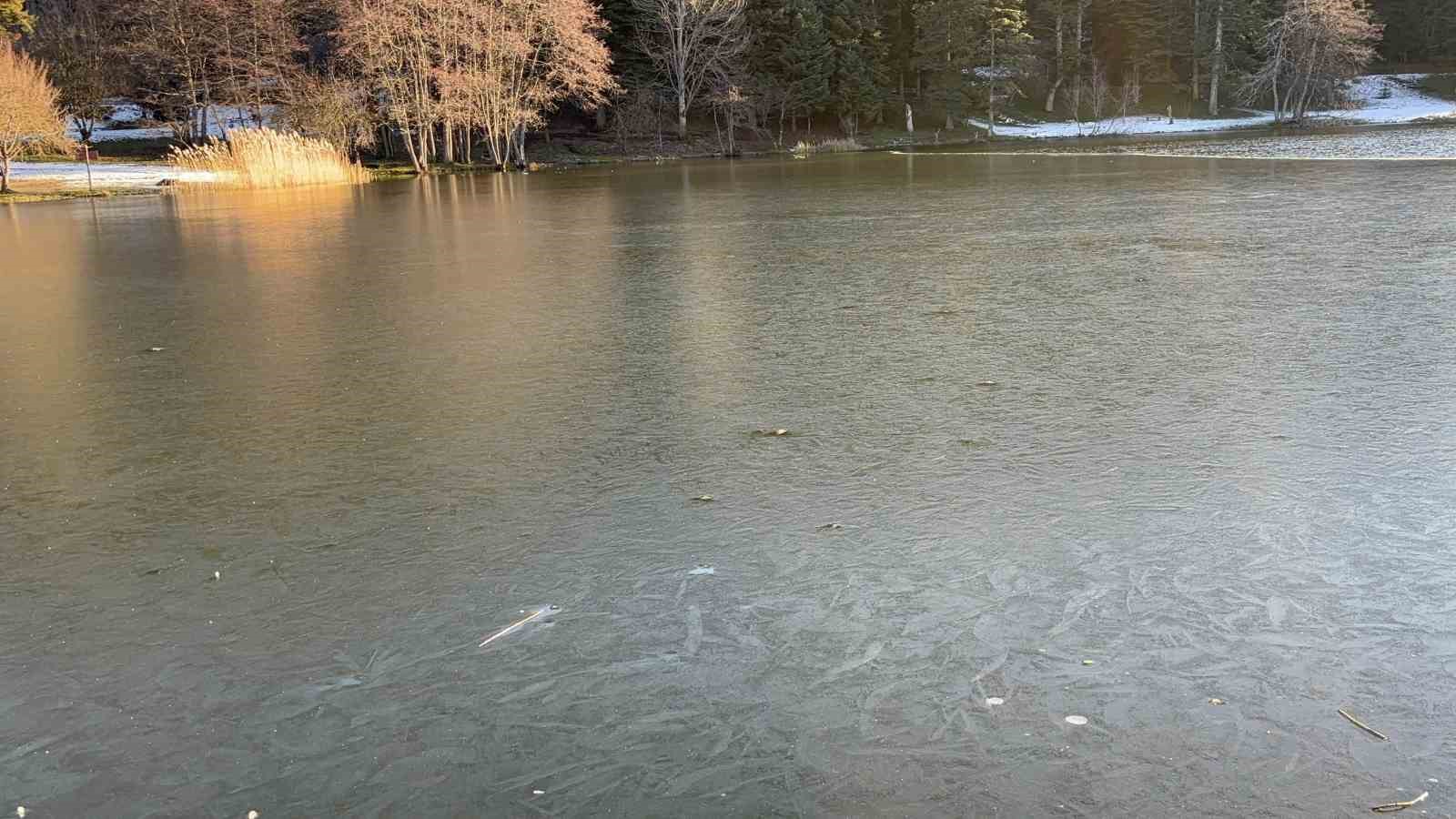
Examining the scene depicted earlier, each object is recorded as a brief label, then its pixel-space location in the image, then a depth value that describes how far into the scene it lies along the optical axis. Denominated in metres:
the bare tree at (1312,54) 51.66
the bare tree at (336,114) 33.22
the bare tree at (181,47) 36.75
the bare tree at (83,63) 38.59
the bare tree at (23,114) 24.23
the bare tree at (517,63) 33.19
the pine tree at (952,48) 53.56
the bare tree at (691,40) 43.62
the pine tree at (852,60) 50.12
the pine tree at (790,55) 48.12
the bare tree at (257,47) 36.94
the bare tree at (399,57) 31.59
